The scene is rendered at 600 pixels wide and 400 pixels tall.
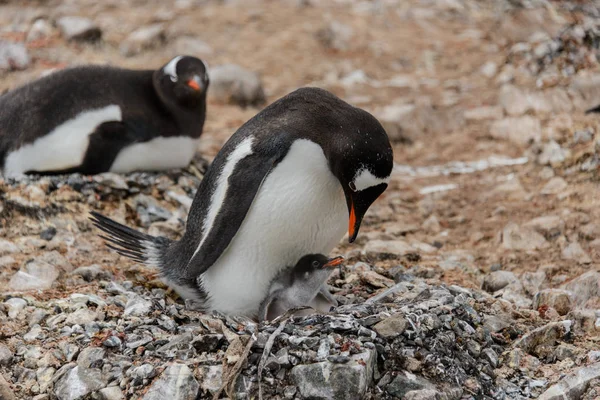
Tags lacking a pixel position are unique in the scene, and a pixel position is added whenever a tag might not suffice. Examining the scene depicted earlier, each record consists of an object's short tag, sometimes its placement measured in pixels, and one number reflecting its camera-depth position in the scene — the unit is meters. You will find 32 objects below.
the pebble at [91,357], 7.00
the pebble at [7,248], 9.91
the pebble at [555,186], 12.29
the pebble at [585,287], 8.78
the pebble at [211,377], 6.68
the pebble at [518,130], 14.45
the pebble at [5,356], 7.24
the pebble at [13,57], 17.67
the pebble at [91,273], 9.33
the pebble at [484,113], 15.85
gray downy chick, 8.05
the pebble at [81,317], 7.75
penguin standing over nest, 7.70
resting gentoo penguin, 11.87
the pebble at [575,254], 10.09
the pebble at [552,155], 13.13
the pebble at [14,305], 8.06
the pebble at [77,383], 6.78
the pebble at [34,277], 8.97
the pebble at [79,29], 19.37
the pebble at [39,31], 19.33
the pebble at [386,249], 10.44
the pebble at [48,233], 10.48
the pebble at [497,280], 9.55
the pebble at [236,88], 17.00
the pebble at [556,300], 8.61
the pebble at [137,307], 7.89
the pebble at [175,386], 6.62
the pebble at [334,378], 6.53
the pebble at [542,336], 7.59
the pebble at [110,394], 6.71
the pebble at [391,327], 6.98
